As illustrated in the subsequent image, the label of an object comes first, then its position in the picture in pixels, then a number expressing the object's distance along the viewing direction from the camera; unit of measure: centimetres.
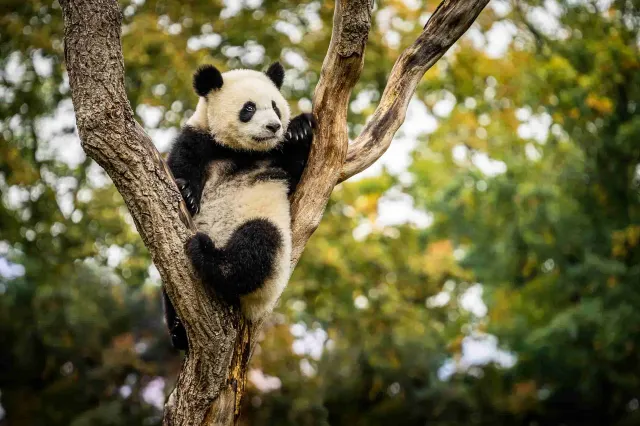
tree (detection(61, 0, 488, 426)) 604
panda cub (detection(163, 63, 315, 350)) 682
